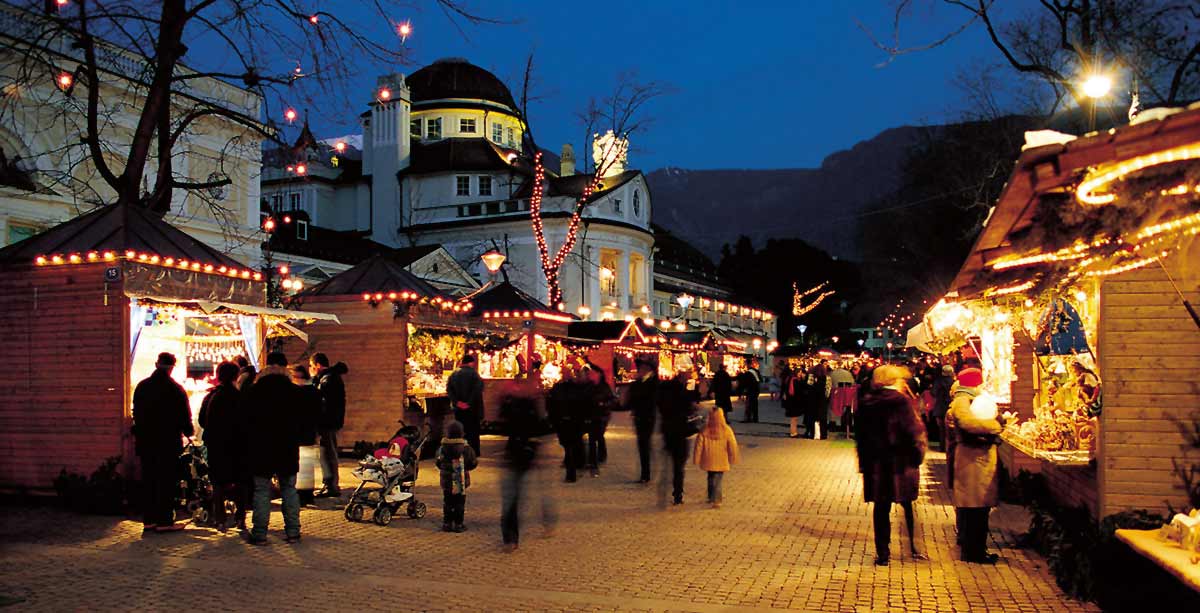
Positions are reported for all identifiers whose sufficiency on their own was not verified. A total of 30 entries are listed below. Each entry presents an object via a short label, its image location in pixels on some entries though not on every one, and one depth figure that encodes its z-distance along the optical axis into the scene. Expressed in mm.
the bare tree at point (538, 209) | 33188
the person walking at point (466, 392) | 12711
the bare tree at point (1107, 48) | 17844
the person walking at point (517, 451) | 8344
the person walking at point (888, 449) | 7824
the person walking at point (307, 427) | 9828
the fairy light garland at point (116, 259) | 10422
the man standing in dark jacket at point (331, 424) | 11336
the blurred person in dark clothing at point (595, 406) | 13547
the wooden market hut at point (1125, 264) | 4457
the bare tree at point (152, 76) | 11945
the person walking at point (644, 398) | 12492
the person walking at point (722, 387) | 18016
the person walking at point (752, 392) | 27828
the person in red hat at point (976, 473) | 7730
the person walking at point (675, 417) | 11195
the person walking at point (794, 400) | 22266
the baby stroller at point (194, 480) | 9734
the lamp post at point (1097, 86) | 14305
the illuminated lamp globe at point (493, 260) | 25547
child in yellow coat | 10914
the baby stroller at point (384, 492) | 9727
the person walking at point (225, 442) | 9086
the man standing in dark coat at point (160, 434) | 9070
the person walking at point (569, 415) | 13195
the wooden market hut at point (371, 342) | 16188
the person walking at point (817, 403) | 20891
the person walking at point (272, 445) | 8570
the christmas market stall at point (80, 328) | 10469
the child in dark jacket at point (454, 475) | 9180
